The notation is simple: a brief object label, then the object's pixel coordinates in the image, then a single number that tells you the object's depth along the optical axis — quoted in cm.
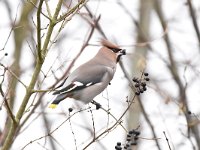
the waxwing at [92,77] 995
